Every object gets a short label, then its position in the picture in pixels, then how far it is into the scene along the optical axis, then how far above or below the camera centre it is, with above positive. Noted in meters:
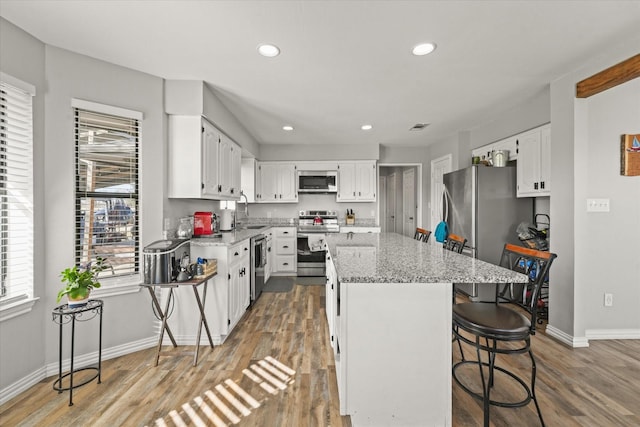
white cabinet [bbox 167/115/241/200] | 2.72 +0.54
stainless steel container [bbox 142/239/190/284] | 2.17 -0.40
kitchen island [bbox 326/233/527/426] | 1.51 -0.74
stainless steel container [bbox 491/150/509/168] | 3.63 +0.71
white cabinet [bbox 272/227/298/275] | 5.06 -0.67
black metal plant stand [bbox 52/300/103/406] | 1.82 -0.81
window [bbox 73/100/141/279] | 2.25 +0.21
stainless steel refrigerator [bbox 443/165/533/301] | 3.53 +0.03
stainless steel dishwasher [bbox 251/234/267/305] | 3.54 -0.68
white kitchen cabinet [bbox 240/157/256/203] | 5.24 +0.62
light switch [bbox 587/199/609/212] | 2.54 +0.08
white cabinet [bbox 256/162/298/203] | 5.45 +0.57
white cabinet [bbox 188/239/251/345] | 2.60 -0.77
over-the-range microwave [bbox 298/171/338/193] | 5.39 +0.60
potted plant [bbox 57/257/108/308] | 1.85 -0.50
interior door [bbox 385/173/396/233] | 7.66 +0.26
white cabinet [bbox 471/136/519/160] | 3.54 +0.91
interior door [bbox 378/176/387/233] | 7.78 +0.28
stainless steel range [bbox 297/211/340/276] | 4.99 -0.69
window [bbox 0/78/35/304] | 1.86 +0.15
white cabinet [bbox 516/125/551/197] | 3.07 +0.59
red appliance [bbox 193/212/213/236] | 3.09 -0.12
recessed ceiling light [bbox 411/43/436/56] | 2.10 +1.25
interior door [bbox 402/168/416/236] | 6.43 +0.29
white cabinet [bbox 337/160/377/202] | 5.42 +0.65
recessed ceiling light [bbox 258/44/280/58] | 2.13 +1.25
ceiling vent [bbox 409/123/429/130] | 4.16 +1.31
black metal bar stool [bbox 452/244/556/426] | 1.45 -0.58
